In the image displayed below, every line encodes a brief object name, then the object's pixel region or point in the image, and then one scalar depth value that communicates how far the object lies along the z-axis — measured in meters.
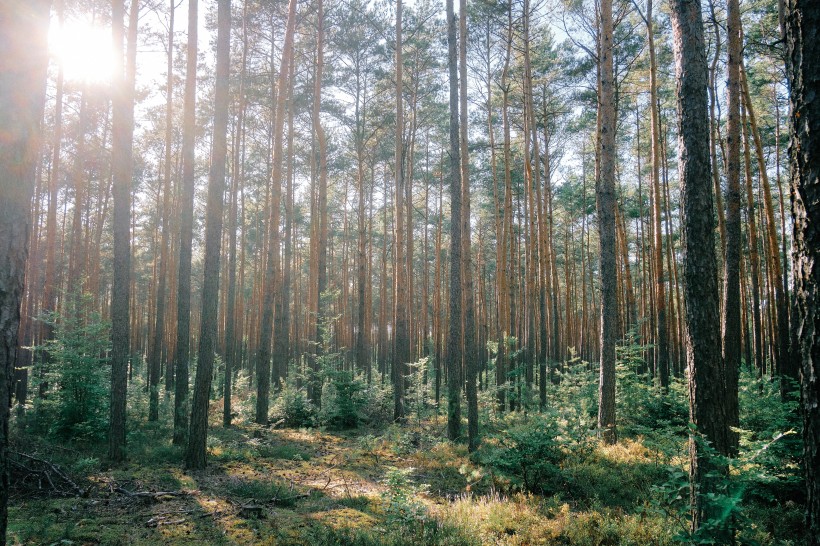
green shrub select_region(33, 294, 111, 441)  9.24
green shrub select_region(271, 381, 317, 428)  13.53
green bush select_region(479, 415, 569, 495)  6.79
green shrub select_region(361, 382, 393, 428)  14.72
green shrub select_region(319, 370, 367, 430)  13.61
